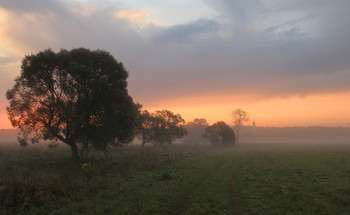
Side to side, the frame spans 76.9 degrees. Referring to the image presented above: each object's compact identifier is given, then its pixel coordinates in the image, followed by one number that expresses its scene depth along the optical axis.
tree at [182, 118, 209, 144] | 144.25
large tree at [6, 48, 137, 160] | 28.34
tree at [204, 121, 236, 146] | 102.49
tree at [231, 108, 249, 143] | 113.56
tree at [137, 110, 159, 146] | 67.12
